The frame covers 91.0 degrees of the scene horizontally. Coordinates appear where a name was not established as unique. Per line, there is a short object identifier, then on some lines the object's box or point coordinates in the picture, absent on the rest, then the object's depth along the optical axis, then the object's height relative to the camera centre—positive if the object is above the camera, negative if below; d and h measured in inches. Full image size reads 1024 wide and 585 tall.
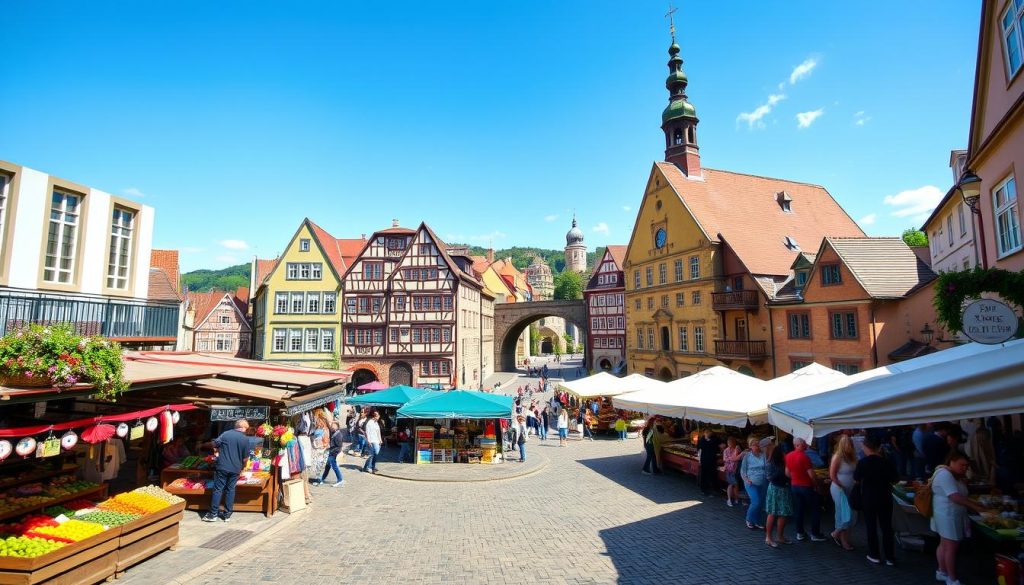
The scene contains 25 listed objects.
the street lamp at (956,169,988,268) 367.6 +127.2
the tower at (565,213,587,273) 4817.9 +1037.2
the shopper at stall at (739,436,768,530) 339.9 -79.6
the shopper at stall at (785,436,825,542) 307.9 -76.9
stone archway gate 2182.6 +196.6
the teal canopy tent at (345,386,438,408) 668.7 -52.3
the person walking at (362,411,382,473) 564.4 -93.7
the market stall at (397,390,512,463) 562.3 -84.2
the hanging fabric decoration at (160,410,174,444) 331.0 -45.6
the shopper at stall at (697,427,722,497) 441.7 -88.9
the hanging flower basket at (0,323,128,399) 234.2 -1.6
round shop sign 256.1 +20.9
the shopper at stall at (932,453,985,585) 235.8 -70.0
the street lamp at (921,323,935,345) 711.1 +41.4
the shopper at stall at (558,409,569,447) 784.3 -103.0
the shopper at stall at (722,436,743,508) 407.8 -91.3
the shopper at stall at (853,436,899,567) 268.7 -69.9
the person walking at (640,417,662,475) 533.0 -99.0
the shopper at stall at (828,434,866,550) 295.3 -71.5
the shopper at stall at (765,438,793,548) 312.5 -87.8
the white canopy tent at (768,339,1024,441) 181.2 -14.4
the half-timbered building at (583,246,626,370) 2082.9 +201.2
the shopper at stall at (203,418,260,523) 356.5 -76.5
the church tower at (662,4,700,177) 1395.2 +666.7
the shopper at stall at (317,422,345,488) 499.5 -93.7
